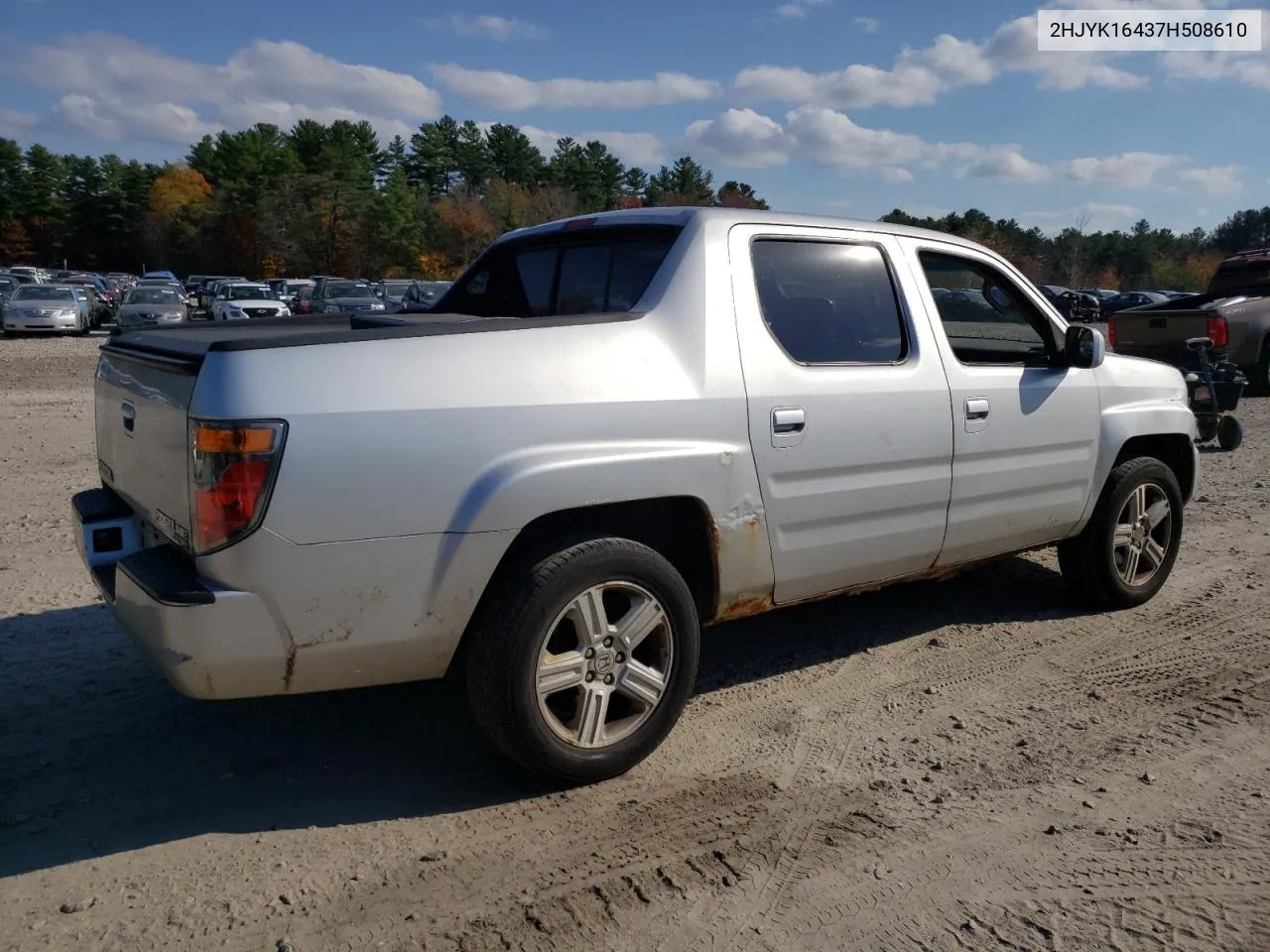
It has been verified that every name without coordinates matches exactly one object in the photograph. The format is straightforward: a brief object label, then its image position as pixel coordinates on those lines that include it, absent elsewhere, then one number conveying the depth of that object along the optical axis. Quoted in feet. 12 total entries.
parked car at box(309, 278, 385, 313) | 95.45
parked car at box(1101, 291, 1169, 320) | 136.21
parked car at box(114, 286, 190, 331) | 88.53
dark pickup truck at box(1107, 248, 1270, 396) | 44.21
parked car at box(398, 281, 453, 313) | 100.21
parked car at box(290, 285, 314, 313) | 112.25
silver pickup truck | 9.92
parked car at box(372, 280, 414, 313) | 103.45
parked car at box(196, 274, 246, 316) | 116.59
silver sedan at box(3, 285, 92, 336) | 94.07
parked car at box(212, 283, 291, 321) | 91.56
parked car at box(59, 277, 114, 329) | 109.91
